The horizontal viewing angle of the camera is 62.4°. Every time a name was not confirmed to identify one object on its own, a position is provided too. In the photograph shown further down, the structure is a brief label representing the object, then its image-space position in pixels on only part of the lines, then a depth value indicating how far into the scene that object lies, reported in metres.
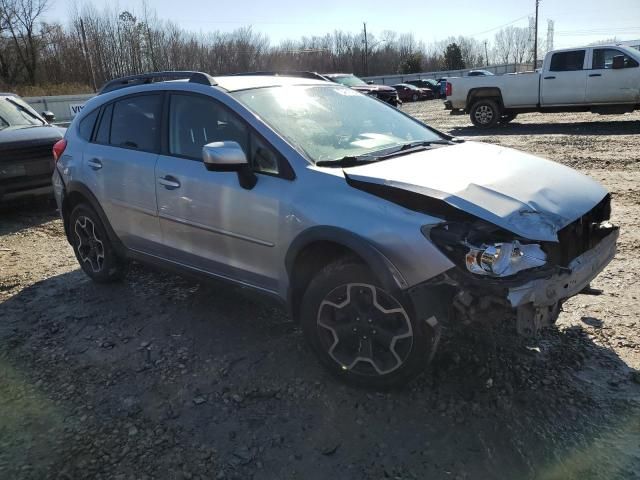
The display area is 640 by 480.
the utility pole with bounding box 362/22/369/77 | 75.25
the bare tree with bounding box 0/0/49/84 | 45.41
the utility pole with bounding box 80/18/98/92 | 44.26
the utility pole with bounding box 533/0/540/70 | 67.29
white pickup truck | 13.40
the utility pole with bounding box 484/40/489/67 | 103.69
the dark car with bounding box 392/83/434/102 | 39.34
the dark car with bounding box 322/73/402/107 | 20.86
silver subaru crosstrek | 2.61
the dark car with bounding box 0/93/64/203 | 7.25
